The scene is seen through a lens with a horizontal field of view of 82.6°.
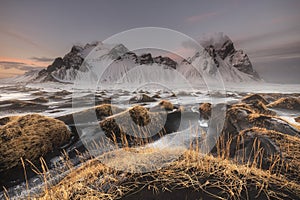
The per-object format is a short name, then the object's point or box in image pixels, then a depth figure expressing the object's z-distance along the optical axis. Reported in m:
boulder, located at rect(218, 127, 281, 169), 3.09
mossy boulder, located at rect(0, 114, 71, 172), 3.47
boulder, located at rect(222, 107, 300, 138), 4.18
